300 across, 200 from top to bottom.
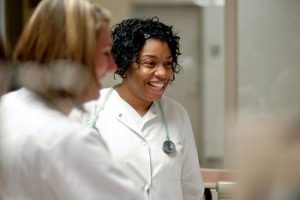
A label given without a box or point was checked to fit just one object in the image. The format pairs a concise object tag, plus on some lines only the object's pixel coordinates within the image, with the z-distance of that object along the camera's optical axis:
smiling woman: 1.99
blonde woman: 1.40
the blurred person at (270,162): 0.90
